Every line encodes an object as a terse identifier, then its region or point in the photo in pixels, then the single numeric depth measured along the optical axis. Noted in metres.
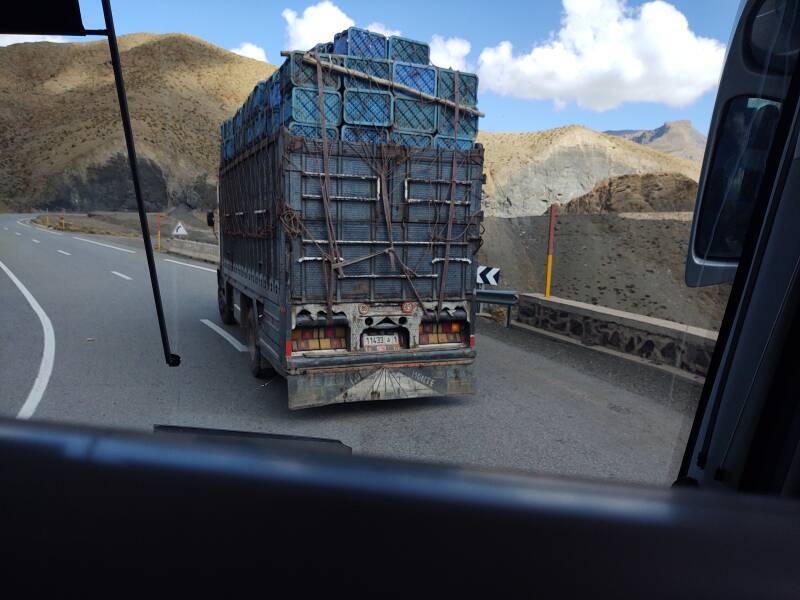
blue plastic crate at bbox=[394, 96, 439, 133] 5.93
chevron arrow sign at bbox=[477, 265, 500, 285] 11.19
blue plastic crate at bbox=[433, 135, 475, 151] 6.18
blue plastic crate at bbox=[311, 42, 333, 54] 5.58
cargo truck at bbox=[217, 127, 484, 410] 5.77
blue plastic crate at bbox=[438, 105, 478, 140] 6.17
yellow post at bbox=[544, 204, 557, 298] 10.06
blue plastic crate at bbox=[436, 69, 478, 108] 6.05
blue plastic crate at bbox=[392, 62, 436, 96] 5.84
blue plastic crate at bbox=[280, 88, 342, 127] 5.47
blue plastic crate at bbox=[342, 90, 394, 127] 5.71
